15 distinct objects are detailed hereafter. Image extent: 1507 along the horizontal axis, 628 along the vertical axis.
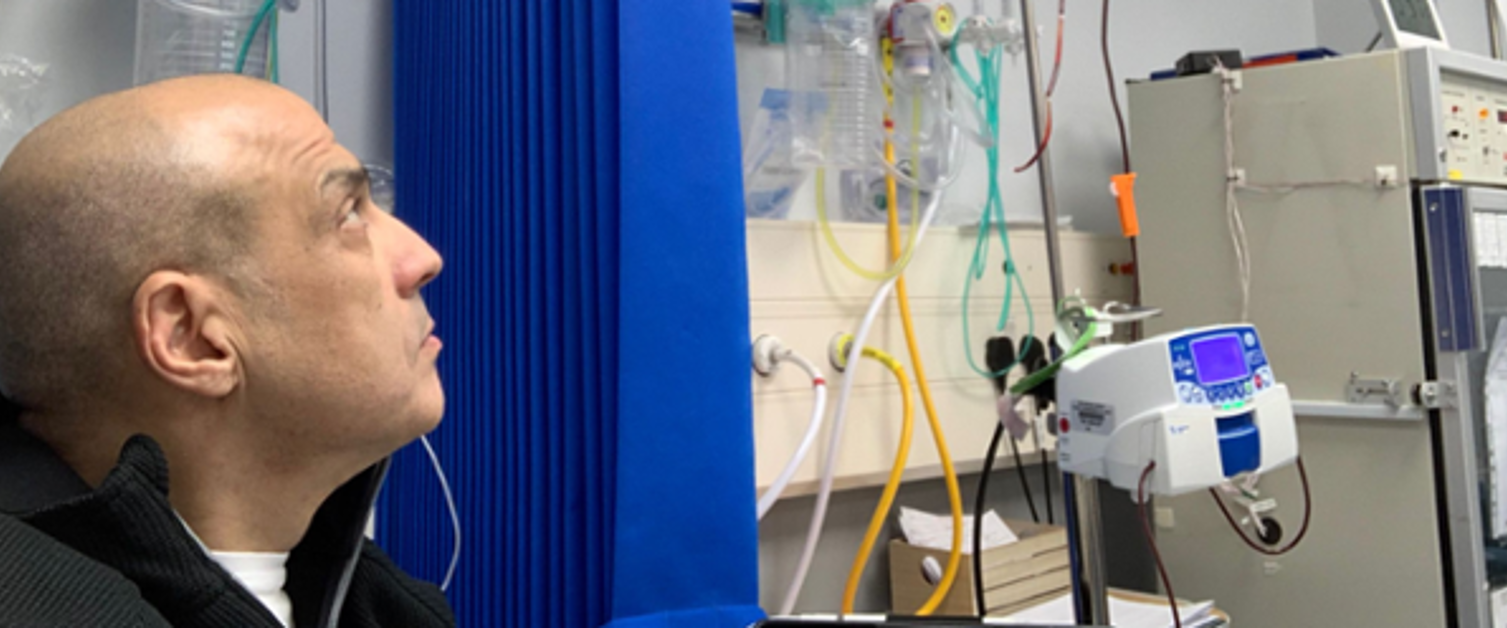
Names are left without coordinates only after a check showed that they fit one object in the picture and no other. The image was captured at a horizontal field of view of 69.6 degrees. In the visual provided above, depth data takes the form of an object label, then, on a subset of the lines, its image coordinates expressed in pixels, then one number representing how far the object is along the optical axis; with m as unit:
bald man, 0.76
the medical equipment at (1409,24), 1.99
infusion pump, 1.19
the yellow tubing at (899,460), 1.90
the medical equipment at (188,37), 1.39
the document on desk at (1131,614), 1.73
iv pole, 1.37
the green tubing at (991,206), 2.06
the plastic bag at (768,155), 1.86
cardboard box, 1.88
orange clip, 1.46
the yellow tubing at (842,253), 1.95
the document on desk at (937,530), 2.00
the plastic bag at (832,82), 1.85
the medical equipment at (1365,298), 1.86
